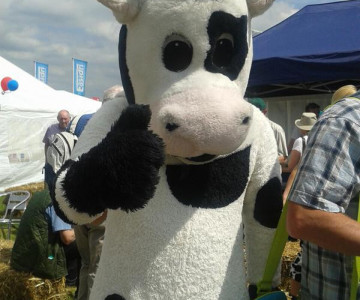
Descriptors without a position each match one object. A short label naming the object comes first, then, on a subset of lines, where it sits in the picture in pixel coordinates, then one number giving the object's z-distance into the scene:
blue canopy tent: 4.71
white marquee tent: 10.40
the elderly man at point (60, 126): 6.24
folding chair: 5.70
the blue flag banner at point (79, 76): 19.05
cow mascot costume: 1.16
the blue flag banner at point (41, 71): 18.47
